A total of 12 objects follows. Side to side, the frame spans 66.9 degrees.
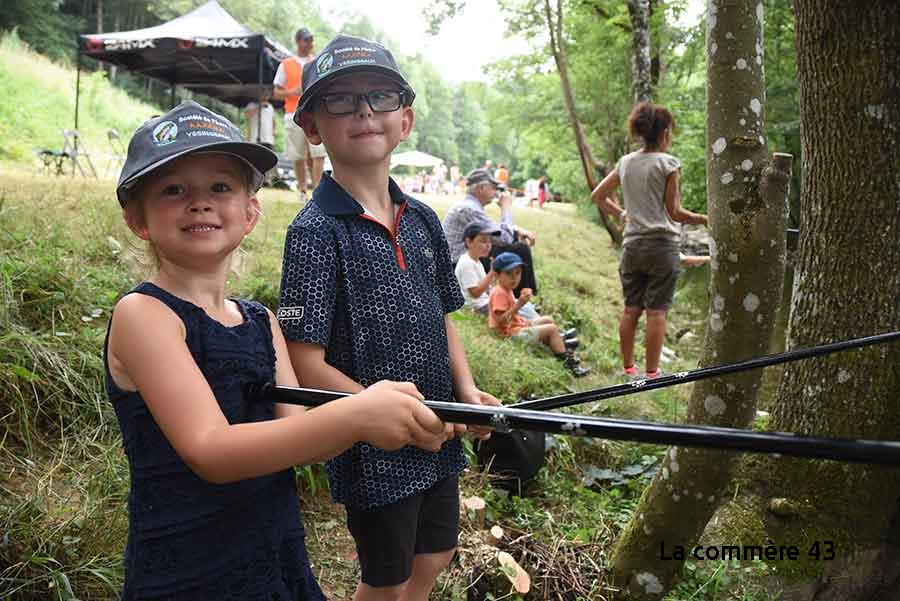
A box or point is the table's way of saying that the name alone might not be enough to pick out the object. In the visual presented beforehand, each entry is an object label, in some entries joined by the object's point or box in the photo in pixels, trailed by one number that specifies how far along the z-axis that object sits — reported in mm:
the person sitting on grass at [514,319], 6086
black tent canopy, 11453
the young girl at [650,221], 5094
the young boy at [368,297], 1733
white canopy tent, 41281
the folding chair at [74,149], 11273
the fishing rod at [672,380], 1473
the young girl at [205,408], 1180
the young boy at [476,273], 6656
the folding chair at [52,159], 11194
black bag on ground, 3619
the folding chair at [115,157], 12105
